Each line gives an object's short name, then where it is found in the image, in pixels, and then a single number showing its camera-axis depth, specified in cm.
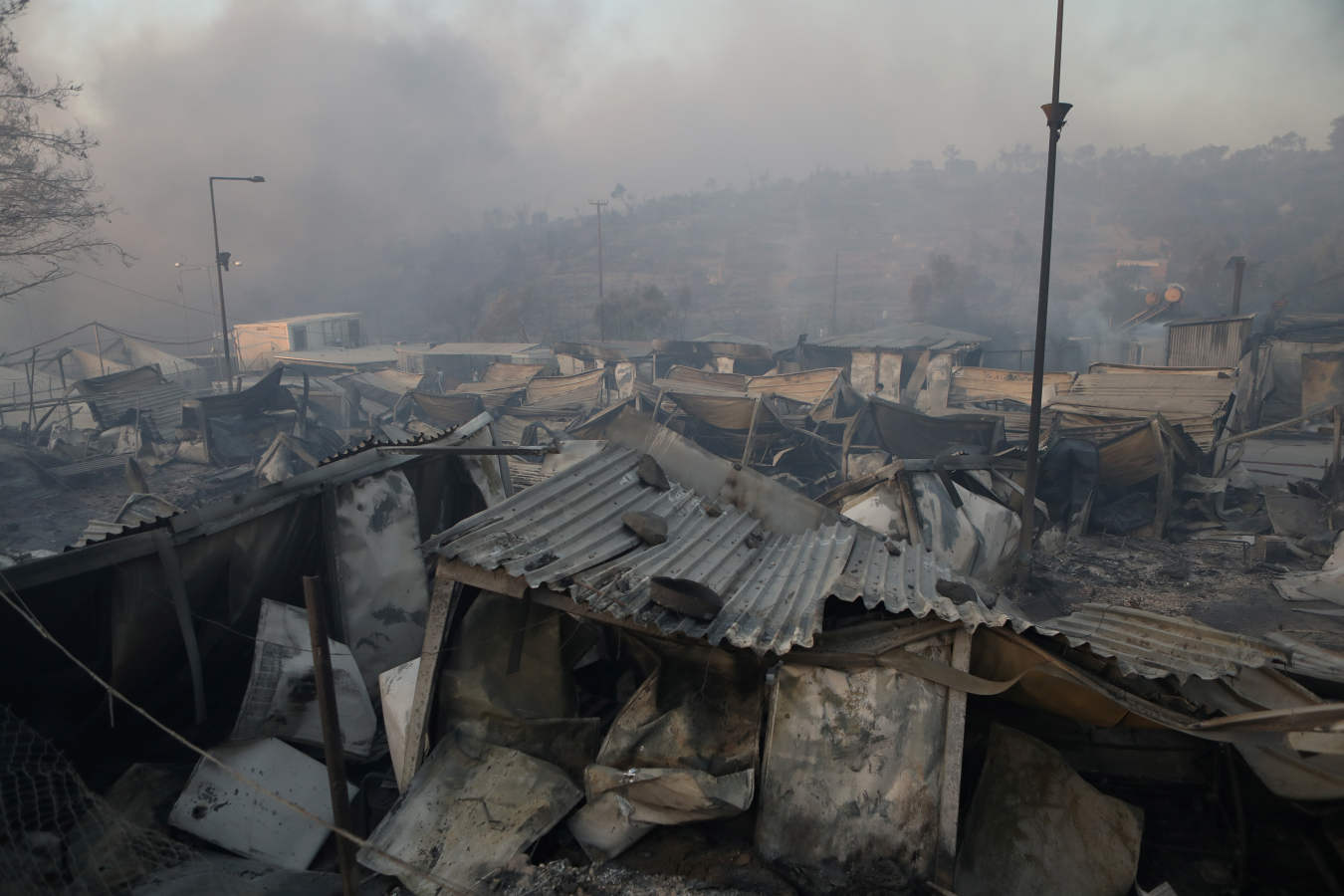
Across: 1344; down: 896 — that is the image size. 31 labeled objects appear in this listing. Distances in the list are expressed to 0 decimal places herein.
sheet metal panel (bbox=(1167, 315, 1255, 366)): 2053
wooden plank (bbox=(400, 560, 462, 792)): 409
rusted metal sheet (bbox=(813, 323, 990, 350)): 2598
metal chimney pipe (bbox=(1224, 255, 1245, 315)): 2261
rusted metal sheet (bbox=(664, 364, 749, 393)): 1889
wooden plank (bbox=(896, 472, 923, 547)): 793
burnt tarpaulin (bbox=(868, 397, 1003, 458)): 1316
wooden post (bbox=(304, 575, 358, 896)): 278
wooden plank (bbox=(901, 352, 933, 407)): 2491
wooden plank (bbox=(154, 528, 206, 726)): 445
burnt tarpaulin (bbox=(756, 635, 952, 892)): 327
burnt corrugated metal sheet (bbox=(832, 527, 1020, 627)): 339
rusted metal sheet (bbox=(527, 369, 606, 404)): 1923
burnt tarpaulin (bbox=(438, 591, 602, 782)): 414
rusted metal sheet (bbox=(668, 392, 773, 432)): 1444
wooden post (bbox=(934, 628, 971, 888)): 320
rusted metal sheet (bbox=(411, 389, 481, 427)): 1872
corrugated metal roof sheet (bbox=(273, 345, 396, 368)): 3044
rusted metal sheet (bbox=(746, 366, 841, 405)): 1742
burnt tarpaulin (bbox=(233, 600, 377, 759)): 475
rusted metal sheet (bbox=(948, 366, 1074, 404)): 1897
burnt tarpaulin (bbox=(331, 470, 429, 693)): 574
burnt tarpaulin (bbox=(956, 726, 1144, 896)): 337
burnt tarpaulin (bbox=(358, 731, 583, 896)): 355
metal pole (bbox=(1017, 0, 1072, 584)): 894
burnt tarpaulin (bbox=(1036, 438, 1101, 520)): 1131
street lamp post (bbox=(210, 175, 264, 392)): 2134
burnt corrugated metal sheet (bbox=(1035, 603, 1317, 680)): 355
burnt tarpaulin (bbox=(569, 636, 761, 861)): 341
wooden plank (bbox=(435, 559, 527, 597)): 375
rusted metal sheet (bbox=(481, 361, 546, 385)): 2269
